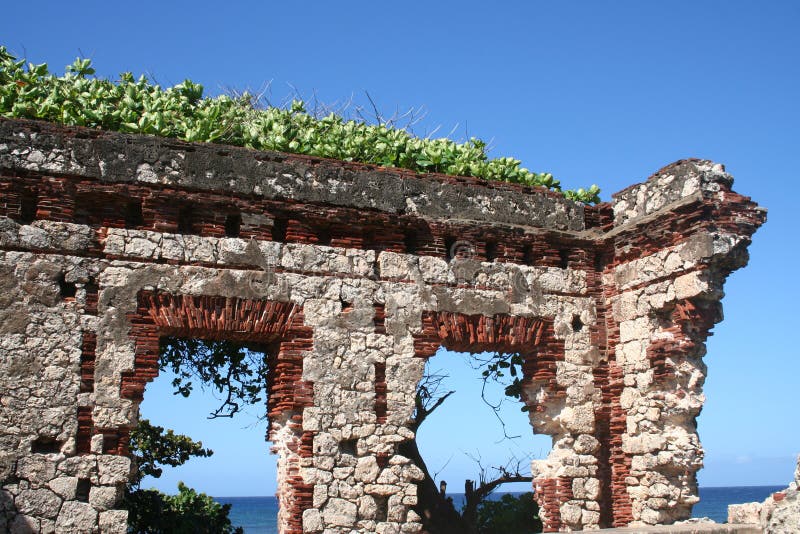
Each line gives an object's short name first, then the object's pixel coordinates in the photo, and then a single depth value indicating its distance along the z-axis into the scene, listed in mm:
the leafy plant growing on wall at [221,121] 10359
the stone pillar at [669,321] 10102
